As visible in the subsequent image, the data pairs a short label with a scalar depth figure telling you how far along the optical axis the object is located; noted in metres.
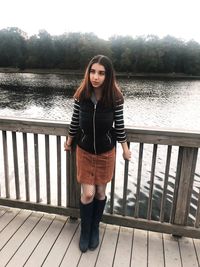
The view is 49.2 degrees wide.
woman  1.67
